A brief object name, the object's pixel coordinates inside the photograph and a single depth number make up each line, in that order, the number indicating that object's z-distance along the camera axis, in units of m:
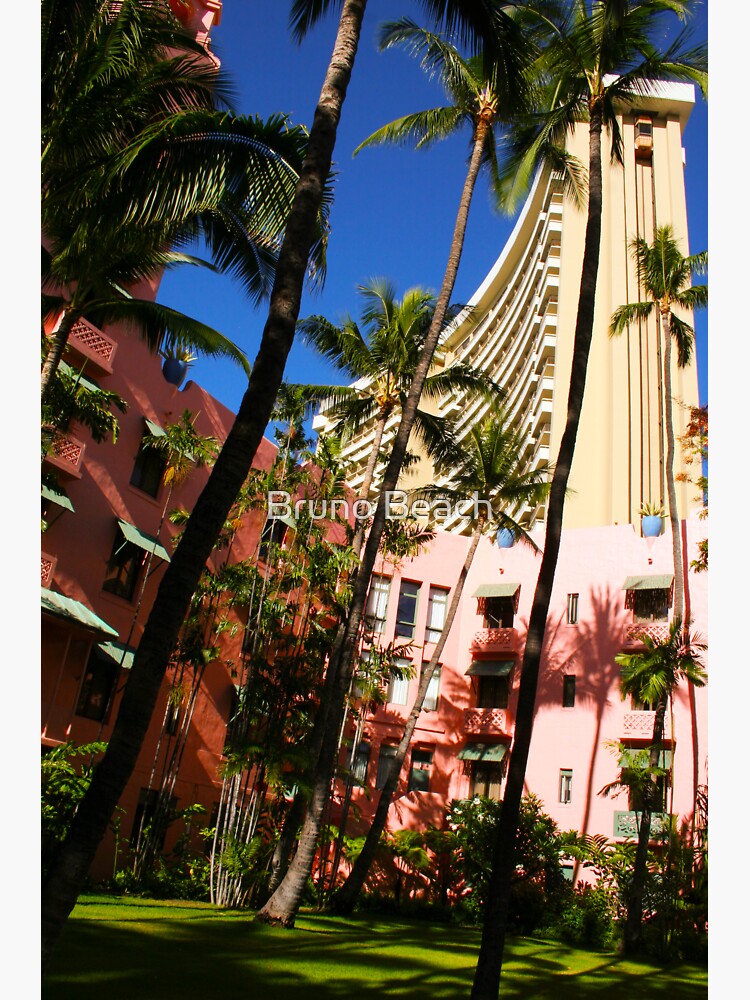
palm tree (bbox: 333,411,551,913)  27.05
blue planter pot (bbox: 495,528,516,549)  30.72
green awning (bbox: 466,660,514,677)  28.55
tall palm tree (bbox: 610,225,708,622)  25.70
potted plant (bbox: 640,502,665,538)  27.78
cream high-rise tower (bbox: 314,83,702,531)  46.41
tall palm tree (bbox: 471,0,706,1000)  9.88
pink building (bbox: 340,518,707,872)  25.91
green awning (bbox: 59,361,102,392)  18.22
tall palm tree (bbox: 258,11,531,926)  12.40
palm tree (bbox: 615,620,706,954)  19.28
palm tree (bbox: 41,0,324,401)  9.34
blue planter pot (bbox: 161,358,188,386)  24.55
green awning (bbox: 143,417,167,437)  22.45
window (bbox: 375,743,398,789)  28.17
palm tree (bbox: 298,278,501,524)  23.72
